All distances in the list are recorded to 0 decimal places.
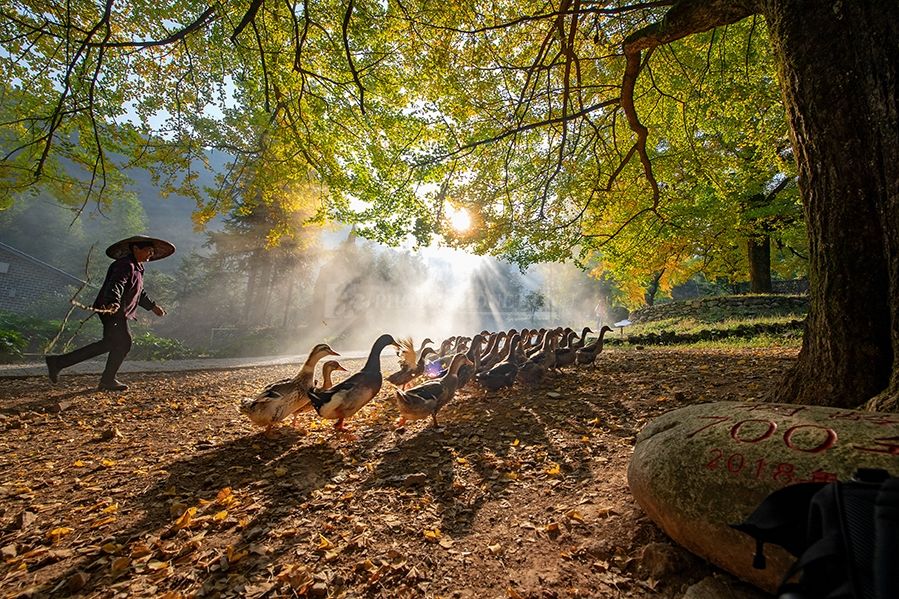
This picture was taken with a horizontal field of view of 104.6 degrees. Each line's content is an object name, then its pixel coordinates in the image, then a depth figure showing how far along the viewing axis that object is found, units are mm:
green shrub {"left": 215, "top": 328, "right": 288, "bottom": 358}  23188
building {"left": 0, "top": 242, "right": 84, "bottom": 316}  24188
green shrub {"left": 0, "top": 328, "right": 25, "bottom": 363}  12797
